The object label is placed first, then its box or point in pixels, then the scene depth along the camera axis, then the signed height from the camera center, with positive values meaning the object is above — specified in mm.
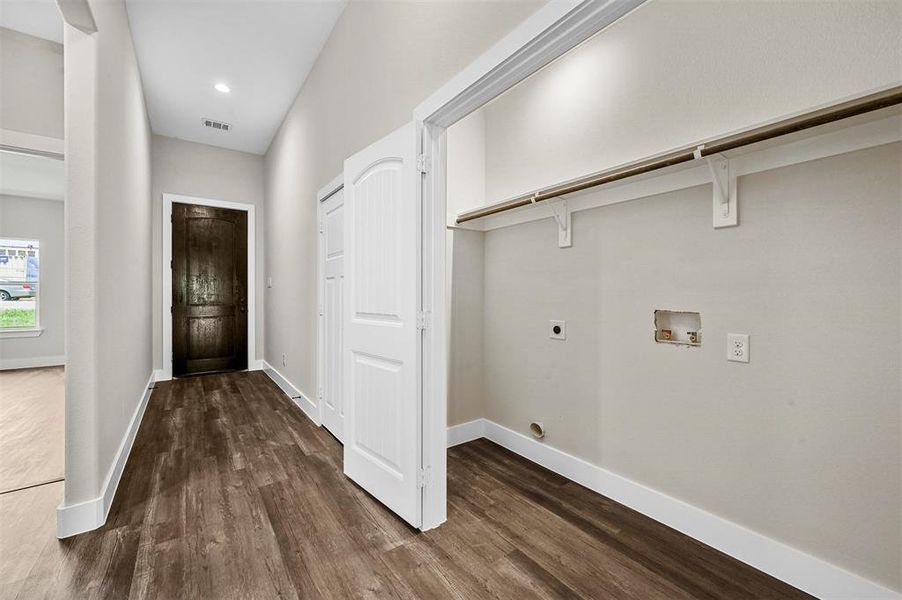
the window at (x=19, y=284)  5508 +112
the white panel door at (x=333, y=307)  3045 -102
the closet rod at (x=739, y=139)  1158 +586
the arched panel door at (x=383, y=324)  1908 -158
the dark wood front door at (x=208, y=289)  5148 +54
